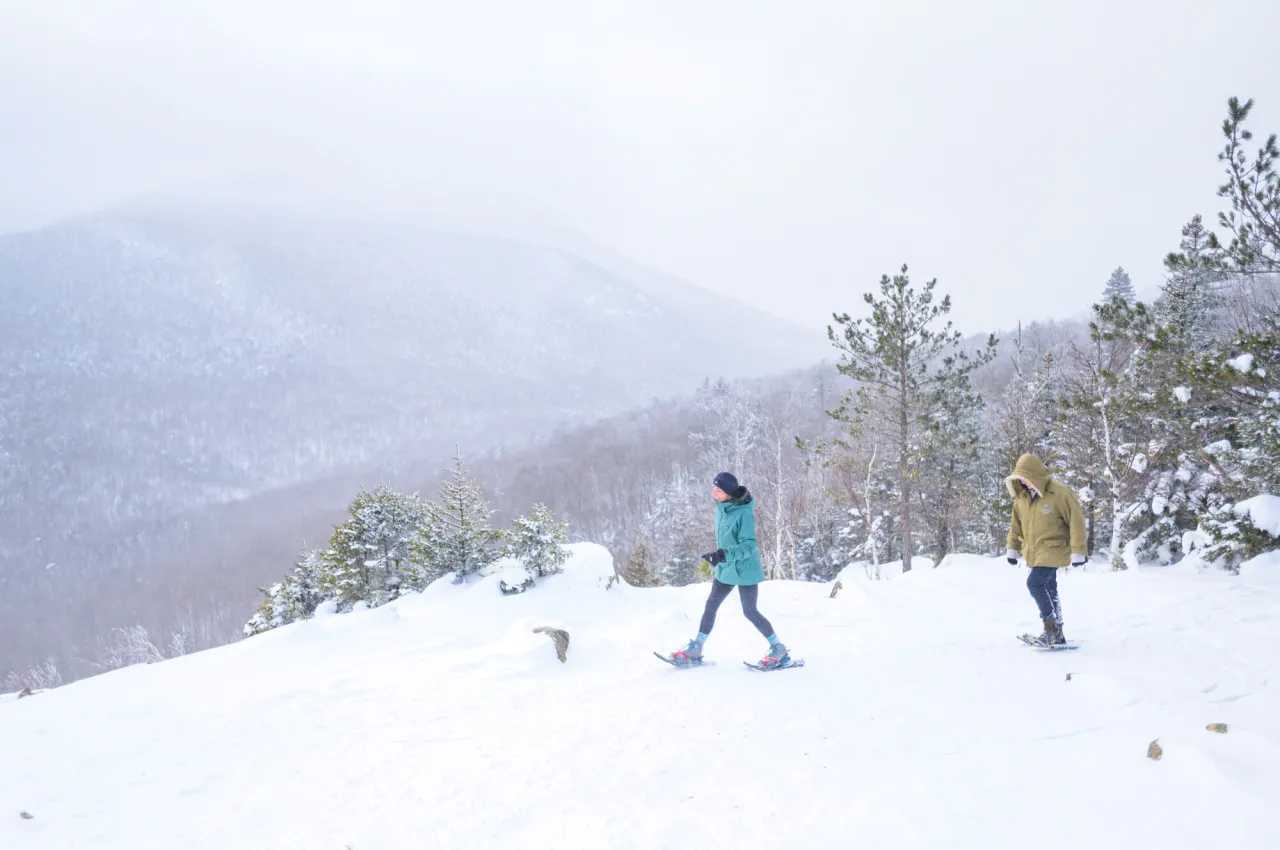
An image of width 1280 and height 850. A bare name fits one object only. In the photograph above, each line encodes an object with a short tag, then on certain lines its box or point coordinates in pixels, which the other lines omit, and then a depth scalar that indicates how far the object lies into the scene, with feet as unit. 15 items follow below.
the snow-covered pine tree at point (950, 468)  57.93
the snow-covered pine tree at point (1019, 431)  61.05
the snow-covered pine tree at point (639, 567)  95.76
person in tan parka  19.11
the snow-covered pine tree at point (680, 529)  109.81
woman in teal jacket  19.54
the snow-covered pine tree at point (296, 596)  58.54
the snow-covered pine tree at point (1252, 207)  23.75
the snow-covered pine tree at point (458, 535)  41.73
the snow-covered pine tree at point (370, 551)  52.85
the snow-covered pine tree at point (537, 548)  37.37
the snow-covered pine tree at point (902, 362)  52.26
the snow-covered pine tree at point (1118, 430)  38.68
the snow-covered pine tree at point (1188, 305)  53.21
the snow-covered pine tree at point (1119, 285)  108.37
